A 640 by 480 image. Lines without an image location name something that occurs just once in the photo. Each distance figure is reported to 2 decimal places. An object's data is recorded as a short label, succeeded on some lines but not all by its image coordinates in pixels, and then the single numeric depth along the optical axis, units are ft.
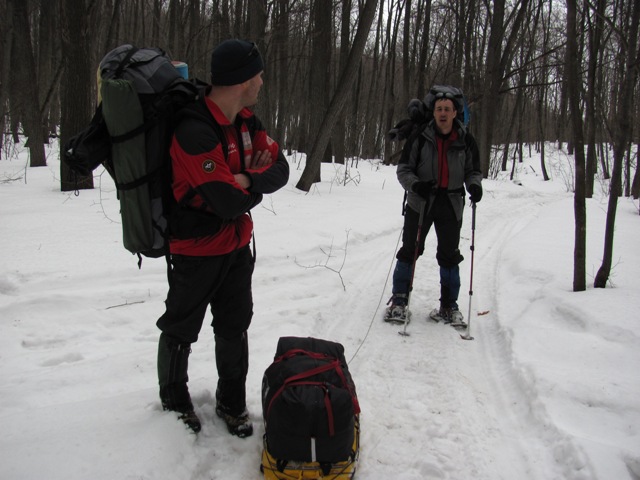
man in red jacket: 6.95
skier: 13.96
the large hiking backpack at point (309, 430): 7.36
